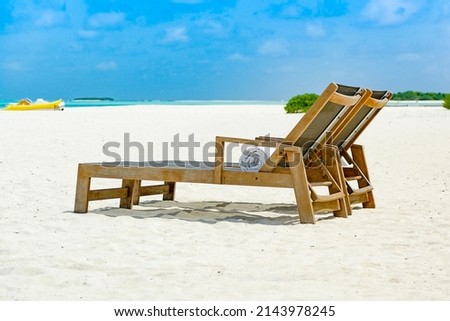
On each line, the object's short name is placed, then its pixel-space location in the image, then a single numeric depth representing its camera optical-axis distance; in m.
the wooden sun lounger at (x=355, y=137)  6.45
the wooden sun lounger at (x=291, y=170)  5.81
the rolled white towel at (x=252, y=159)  6.00
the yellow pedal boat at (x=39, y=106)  34.06
